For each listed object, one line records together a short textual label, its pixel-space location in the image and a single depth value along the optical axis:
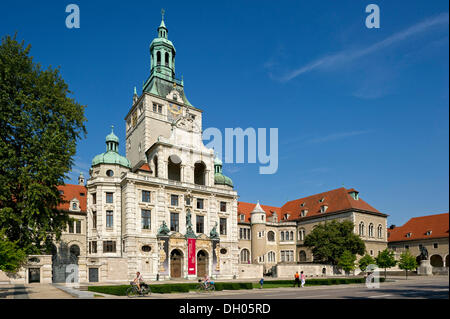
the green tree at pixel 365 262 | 52.09
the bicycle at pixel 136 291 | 25.50
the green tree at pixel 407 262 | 54.06
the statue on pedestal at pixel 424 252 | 70.21
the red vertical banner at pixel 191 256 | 52.94
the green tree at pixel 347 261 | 52.19
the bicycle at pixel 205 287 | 28.95
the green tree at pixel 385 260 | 52.36
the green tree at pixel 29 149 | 33.59
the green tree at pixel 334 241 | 58.38
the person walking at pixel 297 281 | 36.03
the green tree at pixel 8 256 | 25.02
